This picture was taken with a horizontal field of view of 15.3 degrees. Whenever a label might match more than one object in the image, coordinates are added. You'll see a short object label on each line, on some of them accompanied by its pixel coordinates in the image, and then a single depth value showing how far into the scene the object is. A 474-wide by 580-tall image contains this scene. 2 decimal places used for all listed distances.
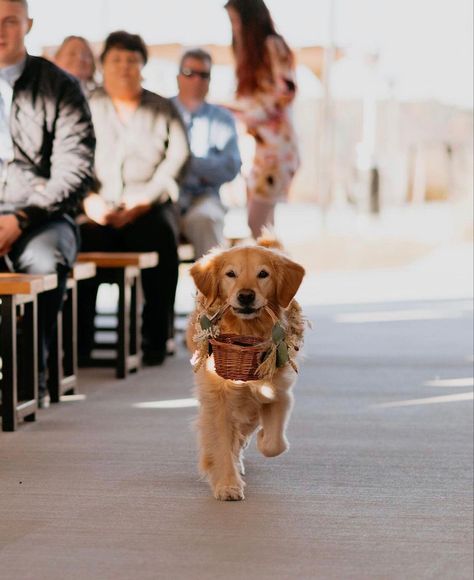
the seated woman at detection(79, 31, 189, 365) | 8.40
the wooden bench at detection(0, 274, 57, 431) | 5.75
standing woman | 8.26
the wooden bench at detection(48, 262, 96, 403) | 6.65
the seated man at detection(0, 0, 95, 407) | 6.40
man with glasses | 9.50
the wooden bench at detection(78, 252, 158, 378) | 7.65
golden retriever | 4.68
